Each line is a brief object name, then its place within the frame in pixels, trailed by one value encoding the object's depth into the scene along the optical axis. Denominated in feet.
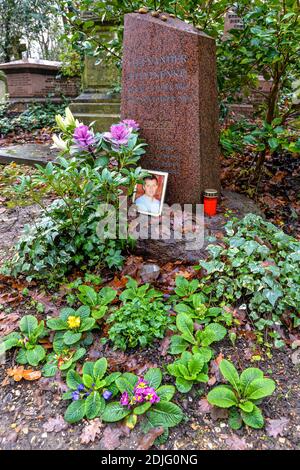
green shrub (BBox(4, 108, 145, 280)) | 7.80
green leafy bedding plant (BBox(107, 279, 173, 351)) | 6.37
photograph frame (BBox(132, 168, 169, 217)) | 9.41
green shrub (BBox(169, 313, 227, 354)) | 6.22
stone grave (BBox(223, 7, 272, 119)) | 20.01
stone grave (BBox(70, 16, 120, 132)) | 17.11
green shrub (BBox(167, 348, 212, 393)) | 5.63
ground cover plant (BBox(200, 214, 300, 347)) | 6.80
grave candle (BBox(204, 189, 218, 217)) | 9.45
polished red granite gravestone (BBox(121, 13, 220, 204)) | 8.79
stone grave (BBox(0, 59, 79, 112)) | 25.31
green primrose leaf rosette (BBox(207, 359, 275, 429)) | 5.15
